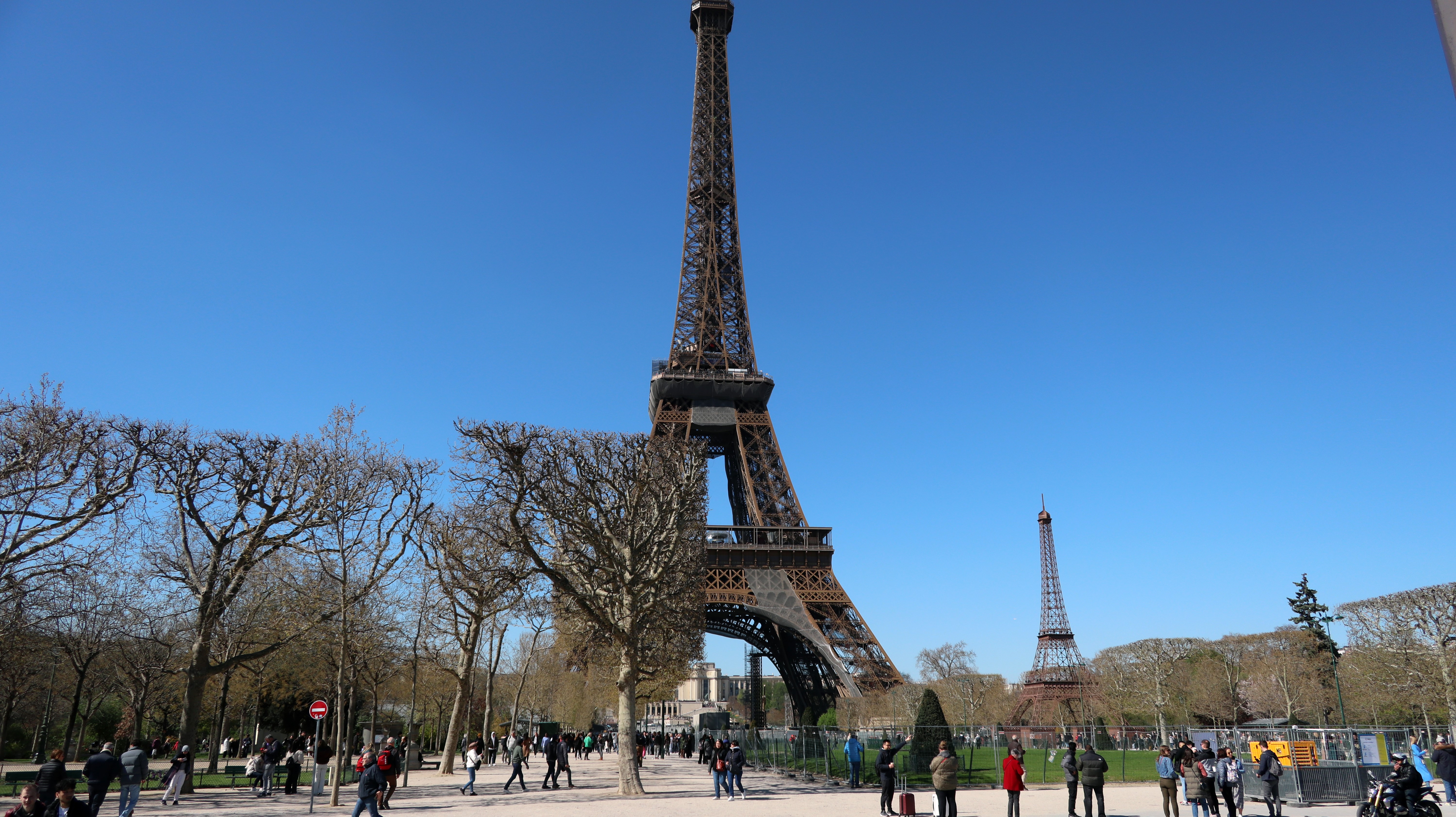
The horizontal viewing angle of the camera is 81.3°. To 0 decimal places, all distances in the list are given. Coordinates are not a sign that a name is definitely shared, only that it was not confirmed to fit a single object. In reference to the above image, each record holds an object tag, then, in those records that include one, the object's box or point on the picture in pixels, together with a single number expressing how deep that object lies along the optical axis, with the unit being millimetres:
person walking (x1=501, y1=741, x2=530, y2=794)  25102
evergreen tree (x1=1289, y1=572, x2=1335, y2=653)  64000
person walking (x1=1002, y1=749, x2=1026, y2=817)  15953
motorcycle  13648
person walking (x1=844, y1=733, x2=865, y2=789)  25516
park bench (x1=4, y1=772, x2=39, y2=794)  23594
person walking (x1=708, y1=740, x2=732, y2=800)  22172
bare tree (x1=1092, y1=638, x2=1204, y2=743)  62031
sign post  18297
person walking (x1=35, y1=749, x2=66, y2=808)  11898
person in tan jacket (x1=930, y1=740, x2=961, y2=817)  15680
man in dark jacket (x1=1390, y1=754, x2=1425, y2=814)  13664
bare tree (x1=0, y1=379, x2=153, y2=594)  19562
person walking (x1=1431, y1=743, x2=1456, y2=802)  17844
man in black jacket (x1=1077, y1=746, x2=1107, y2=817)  16062
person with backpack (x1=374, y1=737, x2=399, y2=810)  17297
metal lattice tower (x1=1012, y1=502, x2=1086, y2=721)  78500
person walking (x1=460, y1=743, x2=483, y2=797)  23828
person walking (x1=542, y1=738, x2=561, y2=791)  26078
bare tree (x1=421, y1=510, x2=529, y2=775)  26391
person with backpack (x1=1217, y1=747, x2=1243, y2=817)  16672
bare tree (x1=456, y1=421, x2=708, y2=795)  22750
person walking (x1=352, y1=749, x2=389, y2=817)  14422
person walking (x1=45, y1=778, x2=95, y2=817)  8852
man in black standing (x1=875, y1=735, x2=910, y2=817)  19078
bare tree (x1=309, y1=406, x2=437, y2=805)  20672
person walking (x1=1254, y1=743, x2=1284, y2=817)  16953
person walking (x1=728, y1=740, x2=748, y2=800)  22375
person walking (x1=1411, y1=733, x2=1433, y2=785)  20703
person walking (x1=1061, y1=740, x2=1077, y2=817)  17188
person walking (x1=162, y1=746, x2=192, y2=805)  19656
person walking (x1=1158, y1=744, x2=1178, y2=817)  16062
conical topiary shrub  27734
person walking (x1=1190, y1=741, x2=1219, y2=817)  16531
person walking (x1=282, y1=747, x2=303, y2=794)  23781
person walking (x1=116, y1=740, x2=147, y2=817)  16359
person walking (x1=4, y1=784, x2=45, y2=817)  7961
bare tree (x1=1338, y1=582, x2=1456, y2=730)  41812
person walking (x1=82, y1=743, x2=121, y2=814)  14016
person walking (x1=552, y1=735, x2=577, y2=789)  26438
